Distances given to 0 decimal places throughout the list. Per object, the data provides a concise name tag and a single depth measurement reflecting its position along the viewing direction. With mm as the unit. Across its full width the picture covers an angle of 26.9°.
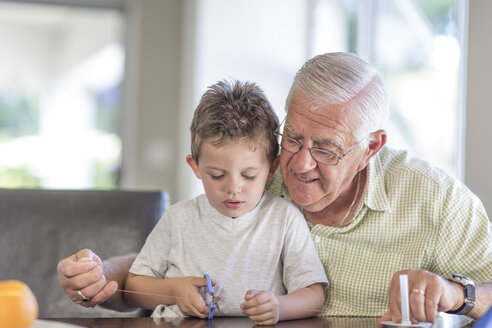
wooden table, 1366
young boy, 1494
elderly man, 1586
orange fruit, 1138
